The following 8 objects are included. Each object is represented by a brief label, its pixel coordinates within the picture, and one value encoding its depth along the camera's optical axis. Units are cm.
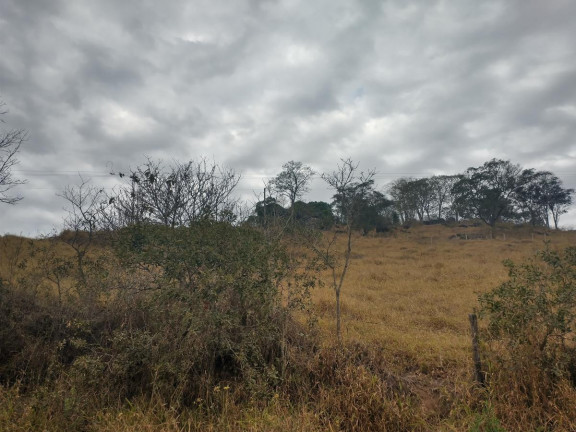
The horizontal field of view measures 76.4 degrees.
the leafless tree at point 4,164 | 753
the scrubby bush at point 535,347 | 404
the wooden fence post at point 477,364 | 472
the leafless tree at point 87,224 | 1030
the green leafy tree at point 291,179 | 2740
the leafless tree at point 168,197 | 1094
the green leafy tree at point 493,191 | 3819
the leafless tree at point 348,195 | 700
